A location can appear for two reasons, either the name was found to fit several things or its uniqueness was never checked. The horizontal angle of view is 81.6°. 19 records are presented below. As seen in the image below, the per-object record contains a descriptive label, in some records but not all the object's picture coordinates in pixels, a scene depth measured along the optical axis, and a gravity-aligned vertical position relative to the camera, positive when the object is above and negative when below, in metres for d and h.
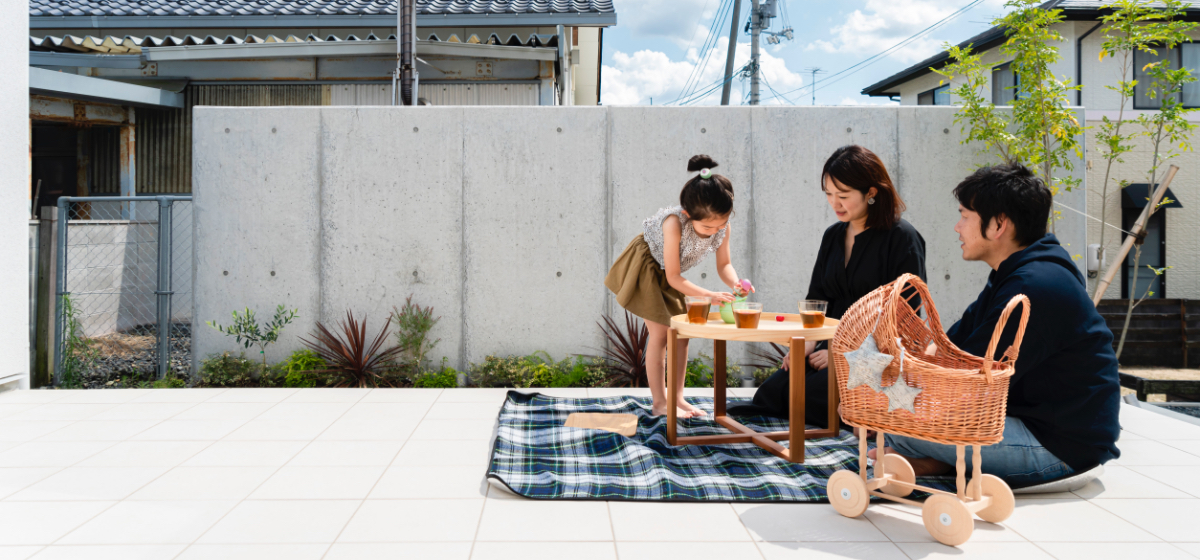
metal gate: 4.76 -0.15
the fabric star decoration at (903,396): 2.00 -0.34
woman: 2.98 +0.17
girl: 3.04 +0.09
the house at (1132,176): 8.91 +1.36
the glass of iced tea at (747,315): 2.77 -0.14
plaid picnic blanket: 2.46 -0.74
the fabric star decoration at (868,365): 2.00 -0.25
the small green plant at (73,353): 4.68 -0.52
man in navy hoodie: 2.13 -0.18
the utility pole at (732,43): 13.54 +4.64
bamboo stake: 5.32 +0.41
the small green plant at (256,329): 4.67 -0.35
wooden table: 2.70 -0.38
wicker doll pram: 1.96 -0.35
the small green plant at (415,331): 4.76 -0.36
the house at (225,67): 6.73 +2.12
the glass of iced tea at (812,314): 2.79 -0.14
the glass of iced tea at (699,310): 2.96 -0.13
